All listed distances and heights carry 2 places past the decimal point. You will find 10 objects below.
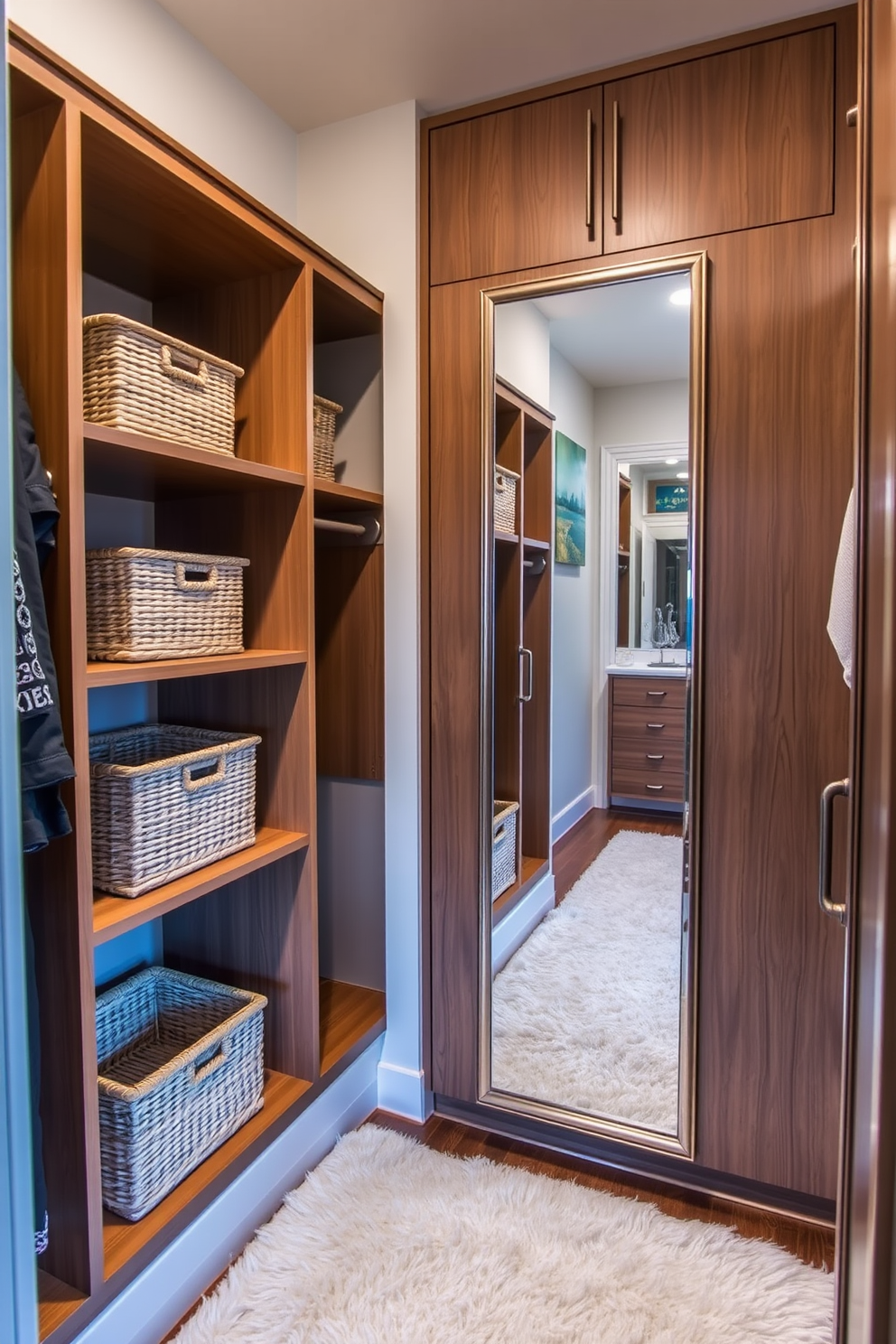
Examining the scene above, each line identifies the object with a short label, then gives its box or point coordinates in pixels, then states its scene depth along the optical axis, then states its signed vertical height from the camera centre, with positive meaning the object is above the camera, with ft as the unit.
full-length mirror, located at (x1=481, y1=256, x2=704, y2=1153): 5.78 -0.59
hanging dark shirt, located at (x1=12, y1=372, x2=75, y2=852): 3.61 -0.20
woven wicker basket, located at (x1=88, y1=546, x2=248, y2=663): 4.59 +0.12
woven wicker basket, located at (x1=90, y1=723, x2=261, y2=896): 4.58 -1.10
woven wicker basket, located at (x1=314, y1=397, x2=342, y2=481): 6.33 +1.53
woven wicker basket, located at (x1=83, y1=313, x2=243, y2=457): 4.44 +1.43
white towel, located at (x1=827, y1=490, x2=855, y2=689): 4.28 +0.10
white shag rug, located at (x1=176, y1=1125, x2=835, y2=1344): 4.69 -4.15
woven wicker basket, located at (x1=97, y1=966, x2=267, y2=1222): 4.58 -2.97
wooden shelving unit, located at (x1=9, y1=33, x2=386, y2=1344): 3.93 +0.29
